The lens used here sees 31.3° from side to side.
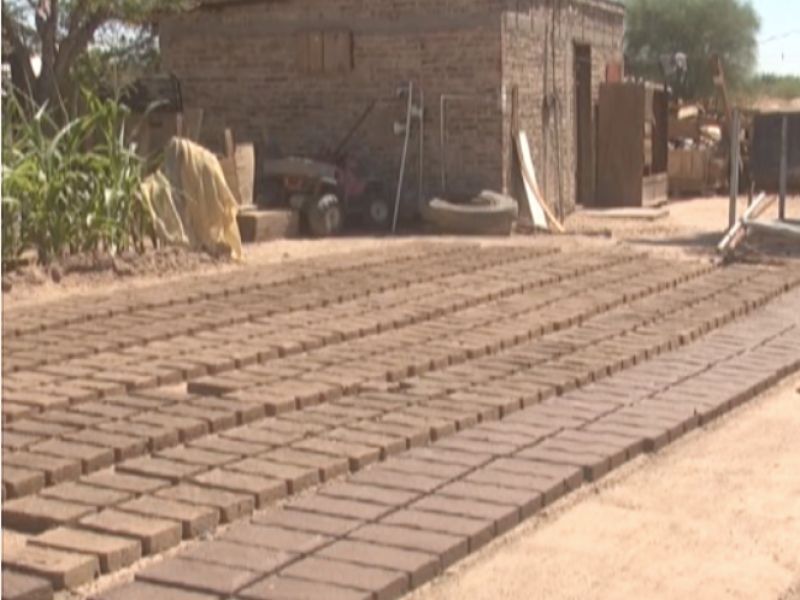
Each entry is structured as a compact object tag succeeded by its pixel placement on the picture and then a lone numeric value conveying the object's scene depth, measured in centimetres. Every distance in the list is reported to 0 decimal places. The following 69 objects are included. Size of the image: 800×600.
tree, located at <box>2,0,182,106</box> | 1571
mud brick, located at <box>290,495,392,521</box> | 434
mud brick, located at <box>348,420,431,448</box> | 532
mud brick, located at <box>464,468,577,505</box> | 462
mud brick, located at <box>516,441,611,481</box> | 492
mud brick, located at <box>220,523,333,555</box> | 404
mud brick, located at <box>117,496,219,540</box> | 423
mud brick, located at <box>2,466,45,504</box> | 455
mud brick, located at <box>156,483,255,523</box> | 440
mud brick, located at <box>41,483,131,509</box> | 443
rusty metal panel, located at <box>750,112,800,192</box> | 1393
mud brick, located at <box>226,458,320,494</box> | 469
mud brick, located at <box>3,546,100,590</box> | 375
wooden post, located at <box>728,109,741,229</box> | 1319
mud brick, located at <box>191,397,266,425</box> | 566
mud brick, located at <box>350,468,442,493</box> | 466
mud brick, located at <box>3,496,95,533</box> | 424
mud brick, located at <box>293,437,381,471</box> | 499
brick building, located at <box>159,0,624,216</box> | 1597
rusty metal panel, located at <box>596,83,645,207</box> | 1884
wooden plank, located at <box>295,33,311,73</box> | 1670
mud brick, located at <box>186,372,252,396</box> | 614
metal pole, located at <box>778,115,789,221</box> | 1378
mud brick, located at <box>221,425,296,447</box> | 527
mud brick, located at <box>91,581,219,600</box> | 365
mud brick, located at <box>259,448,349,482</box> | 484
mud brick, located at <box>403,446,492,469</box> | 501
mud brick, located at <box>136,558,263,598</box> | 372
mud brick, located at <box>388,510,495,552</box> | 415
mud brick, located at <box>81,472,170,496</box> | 460
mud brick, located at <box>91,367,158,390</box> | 621
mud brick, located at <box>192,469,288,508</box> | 455
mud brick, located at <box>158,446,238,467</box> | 495
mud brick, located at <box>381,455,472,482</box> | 483
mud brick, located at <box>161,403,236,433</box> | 551
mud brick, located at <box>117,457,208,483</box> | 477
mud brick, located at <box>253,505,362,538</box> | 420
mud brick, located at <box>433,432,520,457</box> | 515
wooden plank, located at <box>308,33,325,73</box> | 1662
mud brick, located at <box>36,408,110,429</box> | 546
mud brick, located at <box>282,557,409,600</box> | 369
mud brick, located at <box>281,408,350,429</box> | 564
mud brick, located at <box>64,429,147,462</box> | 505
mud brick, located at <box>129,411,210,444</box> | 535
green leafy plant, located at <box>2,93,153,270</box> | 998
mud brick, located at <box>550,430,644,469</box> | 513
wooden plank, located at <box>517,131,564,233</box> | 1619
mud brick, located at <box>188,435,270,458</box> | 511
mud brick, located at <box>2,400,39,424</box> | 557
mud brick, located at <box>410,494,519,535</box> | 431
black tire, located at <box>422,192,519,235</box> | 1491
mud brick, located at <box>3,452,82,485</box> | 471
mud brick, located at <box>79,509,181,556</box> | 406
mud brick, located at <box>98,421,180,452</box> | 520
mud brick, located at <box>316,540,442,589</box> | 384
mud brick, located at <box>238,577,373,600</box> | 364
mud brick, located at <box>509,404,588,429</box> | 564
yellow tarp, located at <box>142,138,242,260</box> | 1167
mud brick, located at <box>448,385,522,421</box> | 584
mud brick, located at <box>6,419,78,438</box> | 530
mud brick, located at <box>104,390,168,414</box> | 580
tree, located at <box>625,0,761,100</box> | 4297
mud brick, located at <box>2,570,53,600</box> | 361
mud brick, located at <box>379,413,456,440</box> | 547
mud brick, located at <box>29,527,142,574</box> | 390
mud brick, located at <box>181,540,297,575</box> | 388
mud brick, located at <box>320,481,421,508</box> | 449
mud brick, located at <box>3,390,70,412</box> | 575
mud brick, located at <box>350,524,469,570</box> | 400
